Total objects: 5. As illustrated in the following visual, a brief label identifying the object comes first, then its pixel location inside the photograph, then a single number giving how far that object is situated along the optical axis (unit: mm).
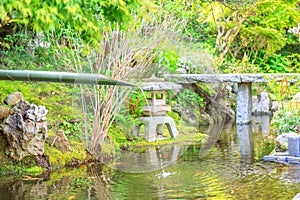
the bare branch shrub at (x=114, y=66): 8672
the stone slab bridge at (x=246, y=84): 12938
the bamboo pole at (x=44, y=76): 5824
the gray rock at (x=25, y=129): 7754
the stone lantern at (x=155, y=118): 10031
